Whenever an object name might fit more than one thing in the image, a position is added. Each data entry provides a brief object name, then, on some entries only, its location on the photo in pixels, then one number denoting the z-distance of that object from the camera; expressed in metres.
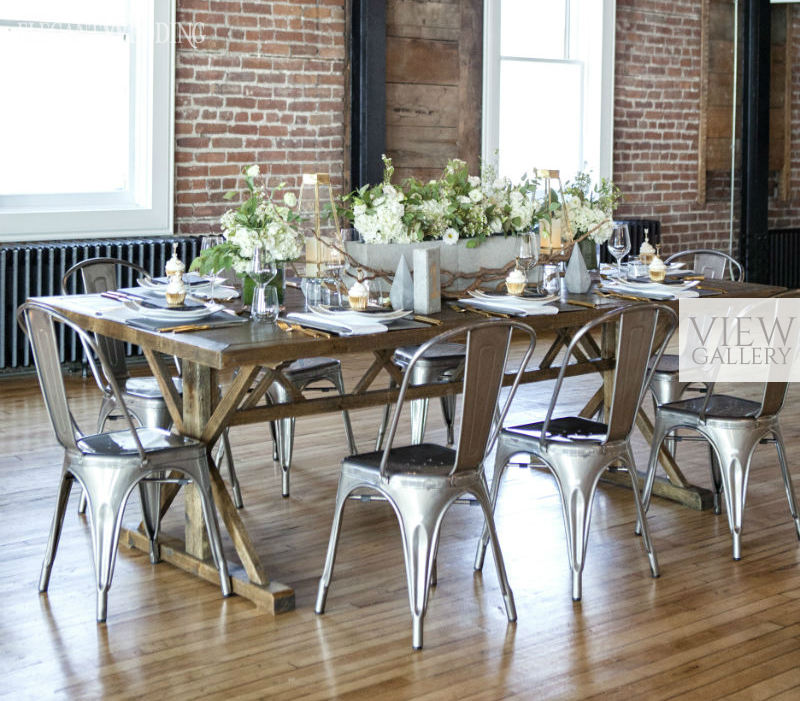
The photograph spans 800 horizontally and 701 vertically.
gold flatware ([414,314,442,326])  3.70
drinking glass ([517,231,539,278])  4.14
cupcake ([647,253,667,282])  4.70
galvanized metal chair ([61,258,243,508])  4.03
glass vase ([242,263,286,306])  3.86
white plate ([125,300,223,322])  3.64
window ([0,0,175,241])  6.92
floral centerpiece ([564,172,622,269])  4.61
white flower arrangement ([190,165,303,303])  3.66
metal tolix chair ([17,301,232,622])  3.31
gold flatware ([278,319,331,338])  3.45
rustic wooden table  3.32
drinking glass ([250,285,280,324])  3.73
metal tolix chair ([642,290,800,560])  3.97
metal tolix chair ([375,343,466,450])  4.72
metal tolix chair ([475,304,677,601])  3.56
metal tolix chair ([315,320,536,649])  3.18
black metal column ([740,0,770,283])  9.79
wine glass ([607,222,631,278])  4.74
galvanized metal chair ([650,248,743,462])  4.60
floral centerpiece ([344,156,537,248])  4.02
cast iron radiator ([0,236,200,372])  6.68
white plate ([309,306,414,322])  3.65
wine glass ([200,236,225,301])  4.11
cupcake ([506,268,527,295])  4.17
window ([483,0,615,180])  8.80
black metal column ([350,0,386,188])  7.78
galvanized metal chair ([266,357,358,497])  4.51
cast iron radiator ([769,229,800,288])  10.52
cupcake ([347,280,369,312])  3.74
